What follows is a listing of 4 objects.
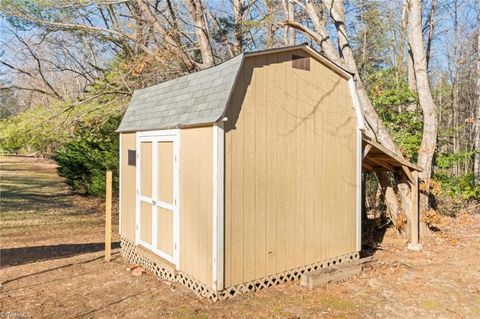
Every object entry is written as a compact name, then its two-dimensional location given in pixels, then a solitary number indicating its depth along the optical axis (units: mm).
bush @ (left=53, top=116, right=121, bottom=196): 12016
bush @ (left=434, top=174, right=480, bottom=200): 9609
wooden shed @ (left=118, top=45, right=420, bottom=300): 4422
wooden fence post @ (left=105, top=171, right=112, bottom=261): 6223
